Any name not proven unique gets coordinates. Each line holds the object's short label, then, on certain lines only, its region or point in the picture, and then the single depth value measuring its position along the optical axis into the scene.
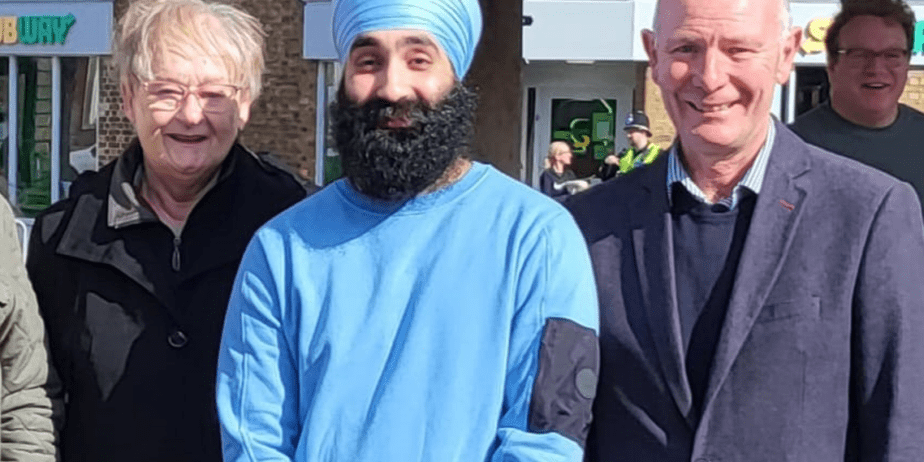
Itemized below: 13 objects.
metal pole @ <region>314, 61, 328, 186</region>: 13.91
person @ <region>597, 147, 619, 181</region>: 12.49
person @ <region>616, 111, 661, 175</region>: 11.55
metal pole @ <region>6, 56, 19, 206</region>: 15.38
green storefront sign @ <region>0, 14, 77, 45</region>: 15.09
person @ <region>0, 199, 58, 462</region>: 2.58
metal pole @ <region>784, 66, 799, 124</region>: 12.47
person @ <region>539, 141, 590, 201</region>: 12.69
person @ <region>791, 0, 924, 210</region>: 4.20
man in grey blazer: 2.28
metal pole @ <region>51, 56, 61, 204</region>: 15.20
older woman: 2.75
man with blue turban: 2.09
